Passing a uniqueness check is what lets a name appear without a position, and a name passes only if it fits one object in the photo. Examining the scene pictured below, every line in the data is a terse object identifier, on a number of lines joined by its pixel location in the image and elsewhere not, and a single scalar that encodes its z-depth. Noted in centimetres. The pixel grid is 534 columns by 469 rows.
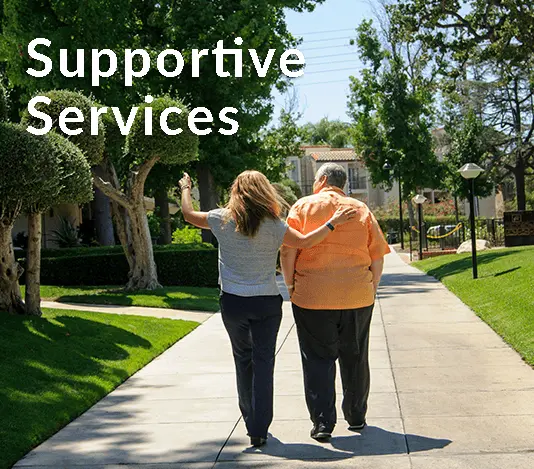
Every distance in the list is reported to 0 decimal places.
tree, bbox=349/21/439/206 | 4575
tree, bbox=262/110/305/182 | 3584
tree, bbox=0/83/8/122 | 1170
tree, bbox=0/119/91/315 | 1091
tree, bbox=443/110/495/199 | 4625
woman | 643
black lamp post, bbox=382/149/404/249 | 4343
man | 662
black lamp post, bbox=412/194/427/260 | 3478
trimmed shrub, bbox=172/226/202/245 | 3600
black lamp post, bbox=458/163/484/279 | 2016
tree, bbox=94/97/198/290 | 1784
